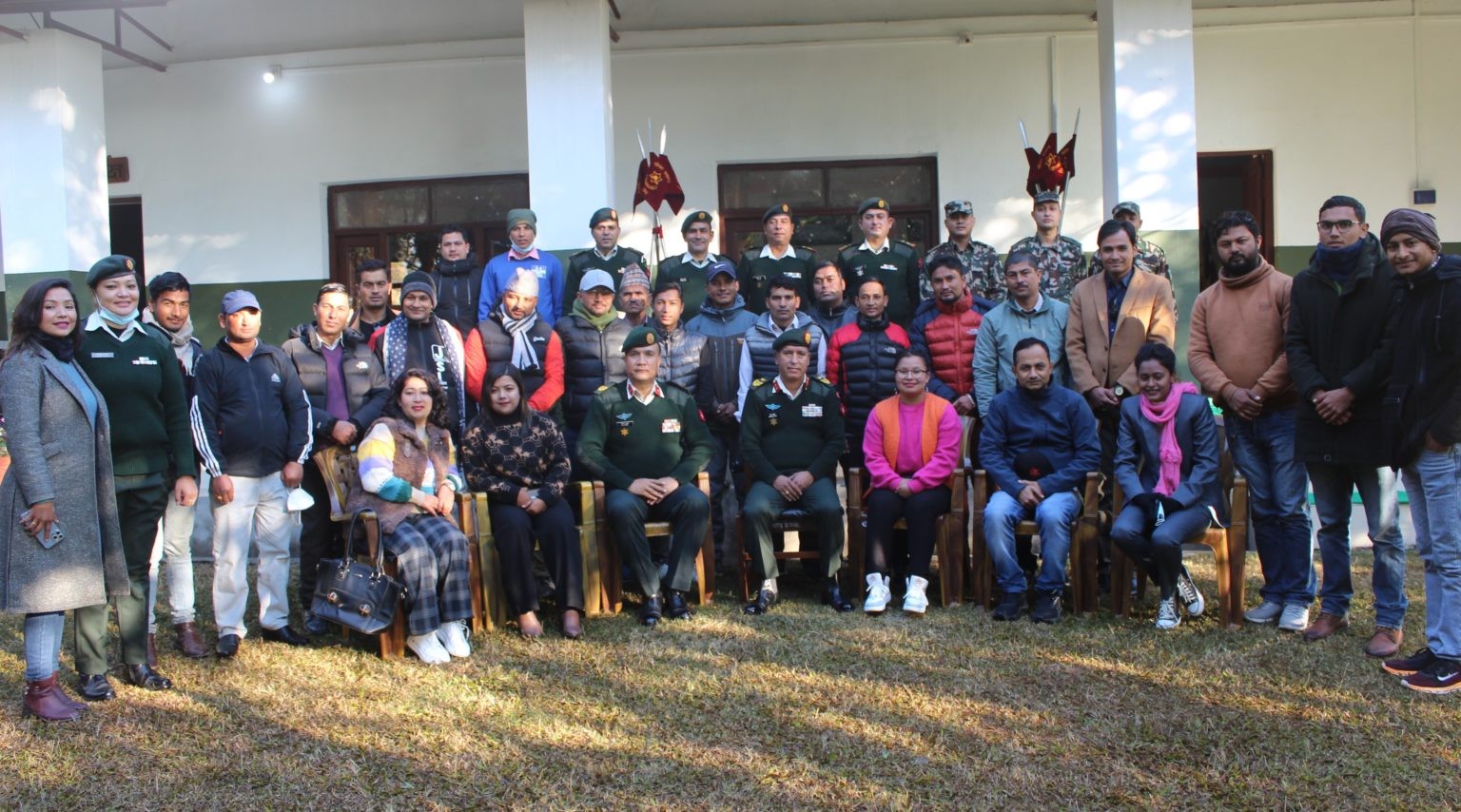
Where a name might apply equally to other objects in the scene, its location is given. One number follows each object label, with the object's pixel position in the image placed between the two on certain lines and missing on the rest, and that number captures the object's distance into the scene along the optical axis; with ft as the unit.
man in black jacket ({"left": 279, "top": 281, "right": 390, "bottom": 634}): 16.74
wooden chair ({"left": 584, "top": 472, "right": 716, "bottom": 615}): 17.08
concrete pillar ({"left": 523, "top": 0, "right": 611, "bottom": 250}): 25.68
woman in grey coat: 12.19
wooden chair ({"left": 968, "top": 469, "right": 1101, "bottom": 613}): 16.24
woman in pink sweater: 16.84
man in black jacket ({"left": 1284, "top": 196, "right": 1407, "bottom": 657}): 13.84
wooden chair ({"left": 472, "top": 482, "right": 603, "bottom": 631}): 16.34
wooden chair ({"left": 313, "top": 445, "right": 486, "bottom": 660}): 15.49
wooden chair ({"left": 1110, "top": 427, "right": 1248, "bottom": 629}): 15.46
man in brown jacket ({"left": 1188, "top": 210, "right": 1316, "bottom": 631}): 15.35
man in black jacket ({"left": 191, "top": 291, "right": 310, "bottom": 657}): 15.08
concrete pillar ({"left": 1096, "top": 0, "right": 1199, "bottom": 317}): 25.20
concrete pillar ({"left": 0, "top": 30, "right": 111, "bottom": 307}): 28.43
